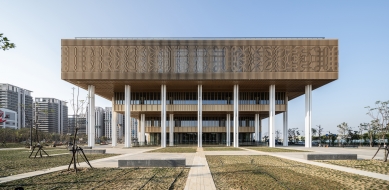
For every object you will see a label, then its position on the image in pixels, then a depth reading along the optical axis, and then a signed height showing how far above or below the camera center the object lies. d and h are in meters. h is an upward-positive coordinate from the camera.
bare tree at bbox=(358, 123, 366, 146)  73.31 -6.63
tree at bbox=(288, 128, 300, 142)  98.78 -10.85
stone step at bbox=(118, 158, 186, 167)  19.00 -4.31
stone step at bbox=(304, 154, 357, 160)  24.55 -5.02
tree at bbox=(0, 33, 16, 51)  8.55 +2.07
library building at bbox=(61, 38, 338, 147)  48.69 +8.00
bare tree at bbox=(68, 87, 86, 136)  20.27 -0.23
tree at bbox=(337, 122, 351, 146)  79.31 -7.67
